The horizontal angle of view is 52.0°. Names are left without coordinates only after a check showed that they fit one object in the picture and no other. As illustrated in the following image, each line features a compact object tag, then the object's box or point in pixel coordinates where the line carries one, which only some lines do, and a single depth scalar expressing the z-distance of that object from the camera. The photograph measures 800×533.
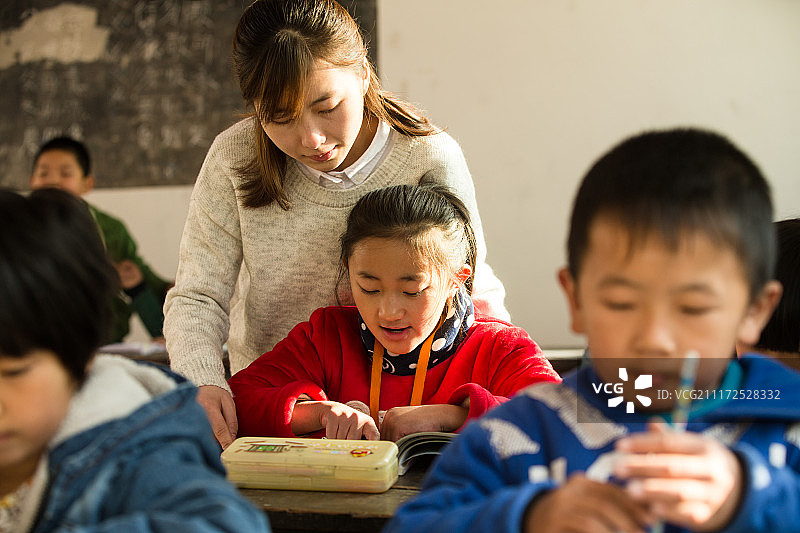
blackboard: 4.47
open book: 1.23
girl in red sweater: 1.53
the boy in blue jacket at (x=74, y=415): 0.79
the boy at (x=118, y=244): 3.63
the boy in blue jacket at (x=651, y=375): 0.72
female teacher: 1.66
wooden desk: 1.00
